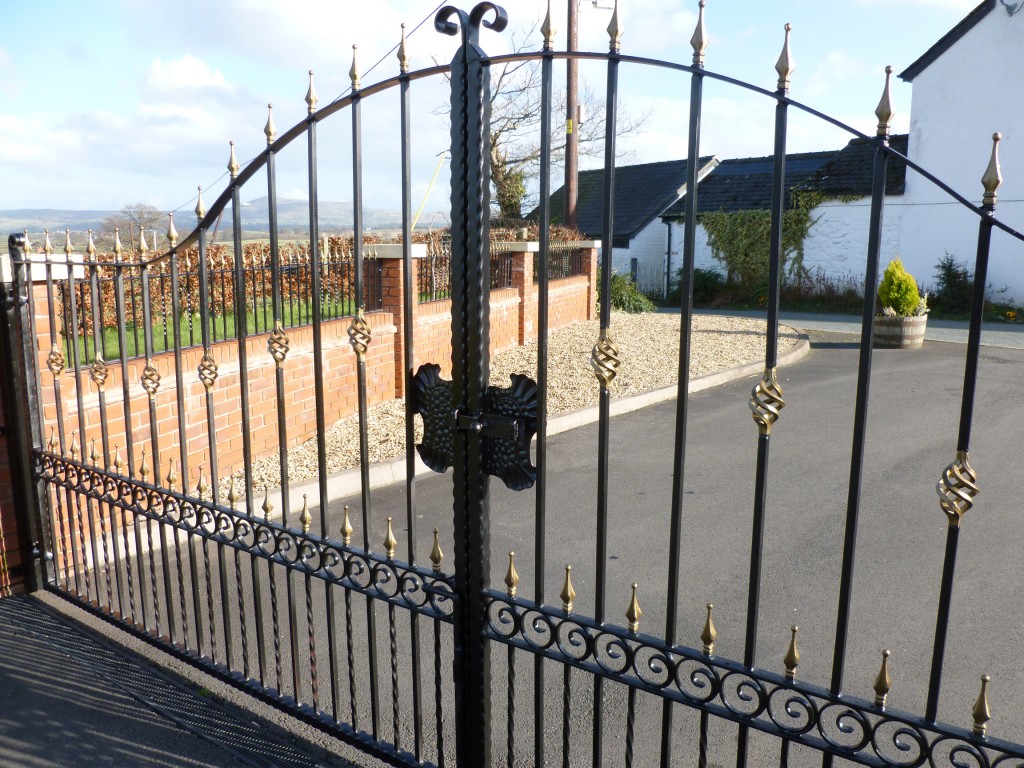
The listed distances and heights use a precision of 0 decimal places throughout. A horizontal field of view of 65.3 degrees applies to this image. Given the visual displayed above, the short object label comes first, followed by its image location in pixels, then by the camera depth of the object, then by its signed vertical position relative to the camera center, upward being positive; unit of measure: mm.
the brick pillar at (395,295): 9258 -586
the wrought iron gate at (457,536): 2018 -1090
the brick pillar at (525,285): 13016 -658
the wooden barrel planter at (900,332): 14664 -1562
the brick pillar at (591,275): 16500 -625
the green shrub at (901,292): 14656 -827
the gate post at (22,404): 4297 -894
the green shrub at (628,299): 19062 -1292
